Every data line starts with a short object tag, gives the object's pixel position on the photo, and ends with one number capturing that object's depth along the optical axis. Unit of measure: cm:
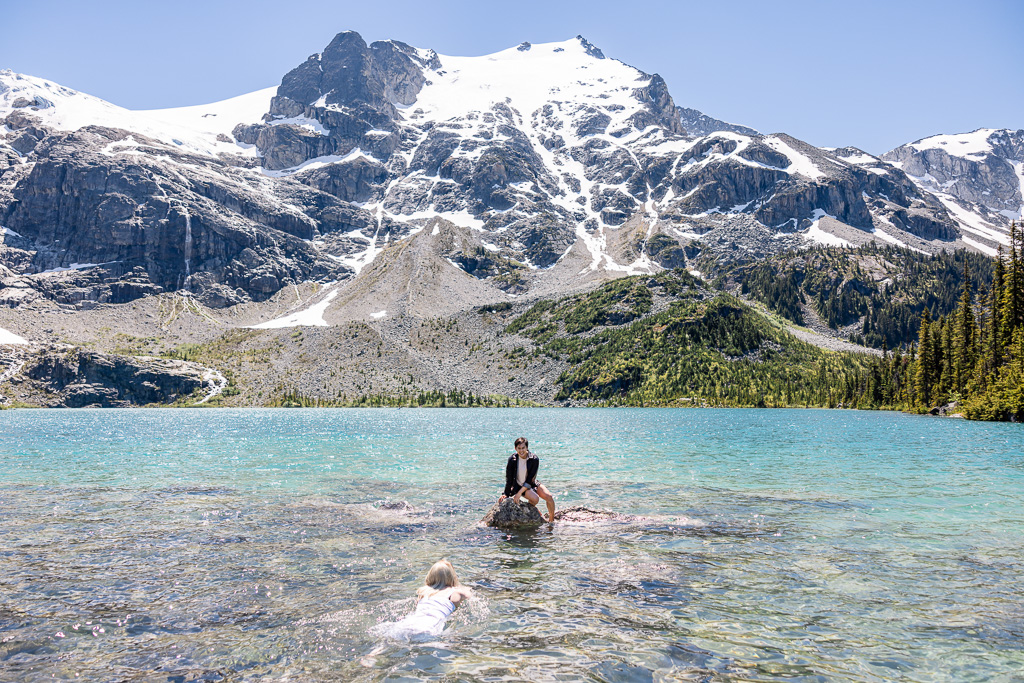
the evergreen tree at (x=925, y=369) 12812
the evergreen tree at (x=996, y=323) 9919
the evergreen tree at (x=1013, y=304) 9650
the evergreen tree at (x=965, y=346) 11400
